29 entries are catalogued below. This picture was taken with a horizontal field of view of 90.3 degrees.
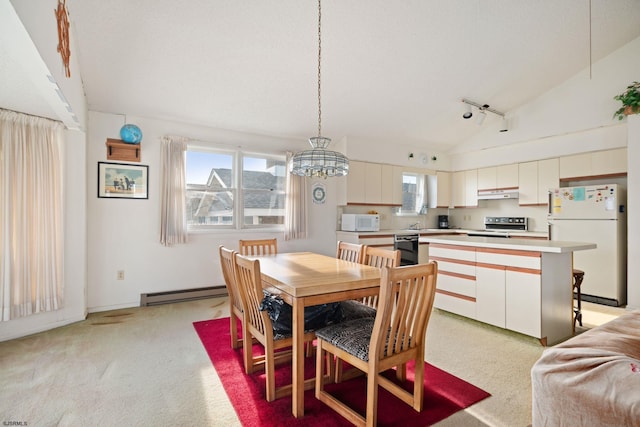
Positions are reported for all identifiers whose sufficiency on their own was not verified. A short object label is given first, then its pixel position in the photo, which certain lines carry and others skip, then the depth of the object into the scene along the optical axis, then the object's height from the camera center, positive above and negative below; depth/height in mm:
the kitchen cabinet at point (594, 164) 4238 +698
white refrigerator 4039 -256
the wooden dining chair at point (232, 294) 2484 -698
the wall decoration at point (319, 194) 5242 +319
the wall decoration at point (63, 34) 1990 +1187
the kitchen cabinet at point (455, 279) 3359 -726
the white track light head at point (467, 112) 4980 +1593
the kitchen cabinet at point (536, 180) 4887 +533
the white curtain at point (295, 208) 4914 +76
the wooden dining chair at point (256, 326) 1941 -753
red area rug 1808 -1174
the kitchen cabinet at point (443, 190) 6289 +474
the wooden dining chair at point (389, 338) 1614 -713
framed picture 3789 +387
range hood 5379 +349
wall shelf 3789 +749
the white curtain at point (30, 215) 2936 -30
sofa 907 -520
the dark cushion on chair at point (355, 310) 2293 -727
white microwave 5141 -145
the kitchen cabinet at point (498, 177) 5371 +643
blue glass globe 3797 +943
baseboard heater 3986 -1089
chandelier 2406 +392
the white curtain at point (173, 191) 4051 +274
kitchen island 2807 -675
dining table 1845 -455
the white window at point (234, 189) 4457 +346
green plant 3799 +1373
